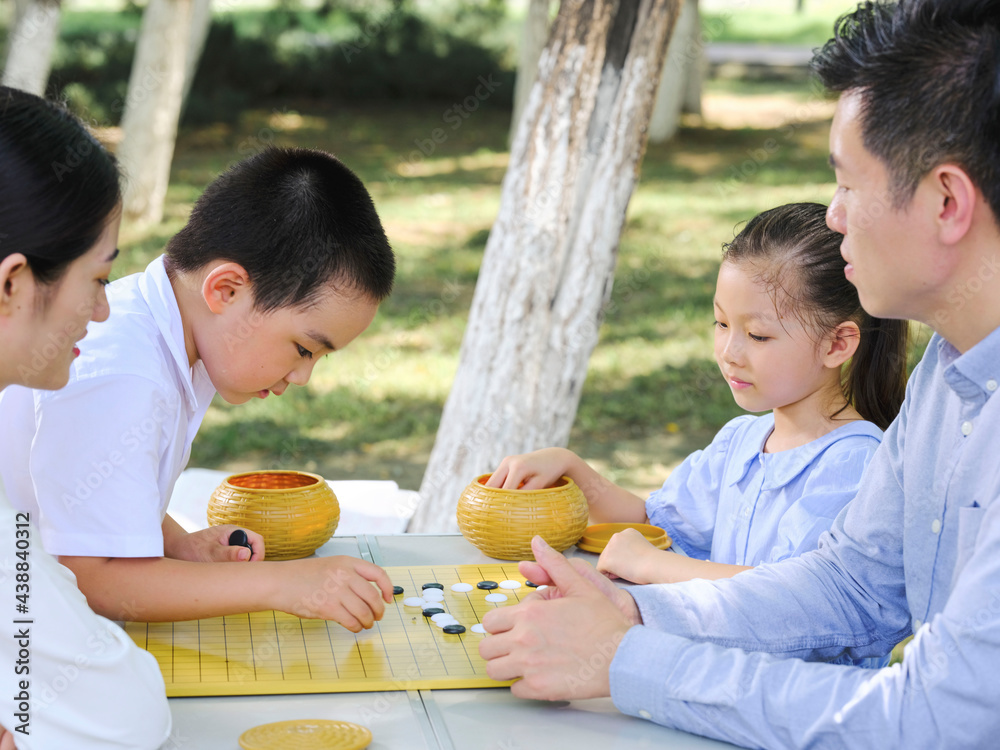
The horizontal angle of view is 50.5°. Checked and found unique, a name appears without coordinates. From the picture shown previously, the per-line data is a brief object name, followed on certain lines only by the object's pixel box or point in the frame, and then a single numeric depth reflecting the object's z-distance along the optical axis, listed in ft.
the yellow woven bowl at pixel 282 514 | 6.78
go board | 5.02
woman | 4.48
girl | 7.07
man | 4.43
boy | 5.58
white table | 4.55
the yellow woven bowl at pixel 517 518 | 6.86
